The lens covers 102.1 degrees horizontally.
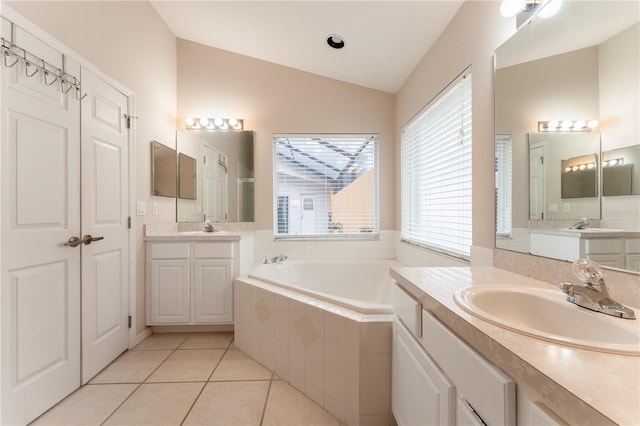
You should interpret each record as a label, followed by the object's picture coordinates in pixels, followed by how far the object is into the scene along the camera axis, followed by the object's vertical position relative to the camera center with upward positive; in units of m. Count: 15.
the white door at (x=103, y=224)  1.68 -0.08
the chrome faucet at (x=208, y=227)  2.67 -0.15
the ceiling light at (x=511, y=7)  1.16 +0.94
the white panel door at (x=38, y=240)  1.26 -0.14
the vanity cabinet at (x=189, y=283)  2.31 -0.63
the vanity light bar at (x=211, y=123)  2.88 +1.00
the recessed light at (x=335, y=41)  2.26 +1.54
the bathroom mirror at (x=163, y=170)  2.42 +0.42
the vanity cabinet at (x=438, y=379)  0.59 -0.49
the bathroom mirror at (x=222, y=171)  2.90 +0.47
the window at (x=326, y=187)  3.00 +0.30
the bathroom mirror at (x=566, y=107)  0.82 +0.41
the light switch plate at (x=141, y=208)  2.21 +0.04
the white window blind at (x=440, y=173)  1.69 +0.32
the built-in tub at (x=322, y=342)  1.32 -0.78
